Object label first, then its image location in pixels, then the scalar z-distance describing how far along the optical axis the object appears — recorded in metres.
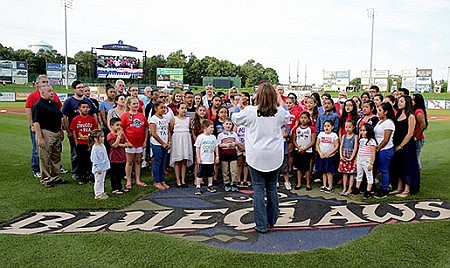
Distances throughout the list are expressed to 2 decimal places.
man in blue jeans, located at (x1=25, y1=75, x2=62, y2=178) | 6.66
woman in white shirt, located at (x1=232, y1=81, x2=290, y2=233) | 4.19
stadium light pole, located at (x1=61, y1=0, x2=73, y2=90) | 40.41
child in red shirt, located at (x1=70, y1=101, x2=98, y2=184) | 6.54
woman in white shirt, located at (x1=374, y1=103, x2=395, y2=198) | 5.86
